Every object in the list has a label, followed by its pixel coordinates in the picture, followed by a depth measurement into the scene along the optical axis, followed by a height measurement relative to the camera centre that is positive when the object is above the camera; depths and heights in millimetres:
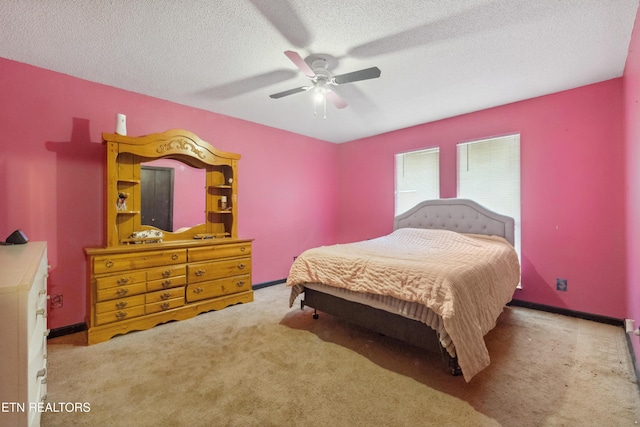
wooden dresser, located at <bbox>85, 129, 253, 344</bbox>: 2504 -364
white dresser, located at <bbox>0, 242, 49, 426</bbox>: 877 -467
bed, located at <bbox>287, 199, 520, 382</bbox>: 1819 -577
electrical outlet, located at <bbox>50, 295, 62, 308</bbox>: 2600 -859
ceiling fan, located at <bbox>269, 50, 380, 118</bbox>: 1991 +1121
